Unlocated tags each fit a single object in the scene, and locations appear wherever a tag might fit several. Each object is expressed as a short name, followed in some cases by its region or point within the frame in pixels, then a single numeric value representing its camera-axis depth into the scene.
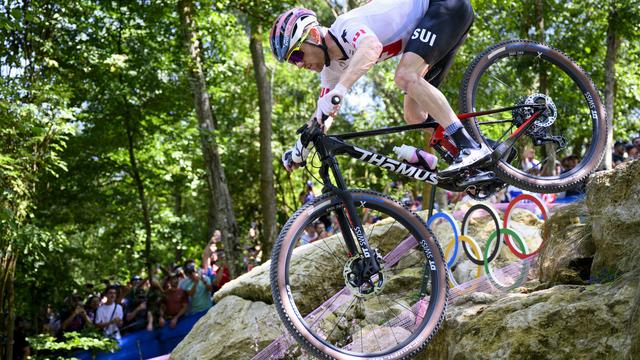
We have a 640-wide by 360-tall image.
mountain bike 4.43
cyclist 4.53
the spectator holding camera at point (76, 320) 12.38
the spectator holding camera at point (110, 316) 12.30
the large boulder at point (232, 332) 7.75
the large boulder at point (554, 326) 3.80
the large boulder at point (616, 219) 4.62
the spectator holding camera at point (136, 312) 12.82
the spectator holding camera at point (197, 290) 12.12
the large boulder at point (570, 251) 5.24
